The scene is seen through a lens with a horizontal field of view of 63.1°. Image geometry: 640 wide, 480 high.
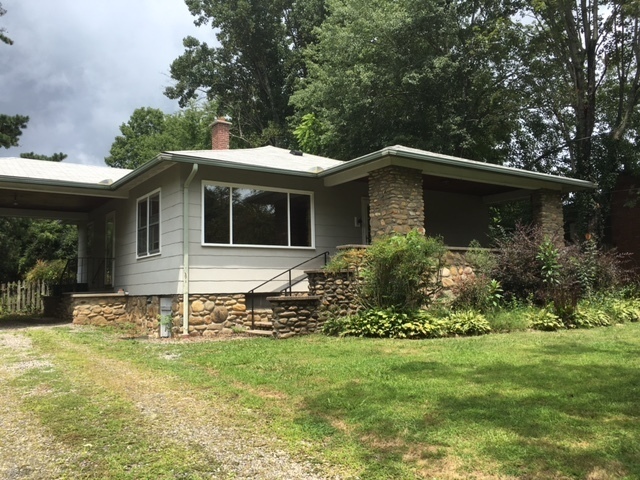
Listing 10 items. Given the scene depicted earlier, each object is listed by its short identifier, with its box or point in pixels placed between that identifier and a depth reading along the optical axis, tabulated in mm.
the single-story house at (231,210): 10289
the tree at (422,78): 20234
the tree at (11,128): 17562
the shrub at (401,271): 9023
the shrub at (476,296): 9977
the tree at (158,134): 35219
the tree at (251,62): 31094
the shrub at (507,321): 9188
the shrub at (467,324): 8836
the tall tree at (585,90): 17344
